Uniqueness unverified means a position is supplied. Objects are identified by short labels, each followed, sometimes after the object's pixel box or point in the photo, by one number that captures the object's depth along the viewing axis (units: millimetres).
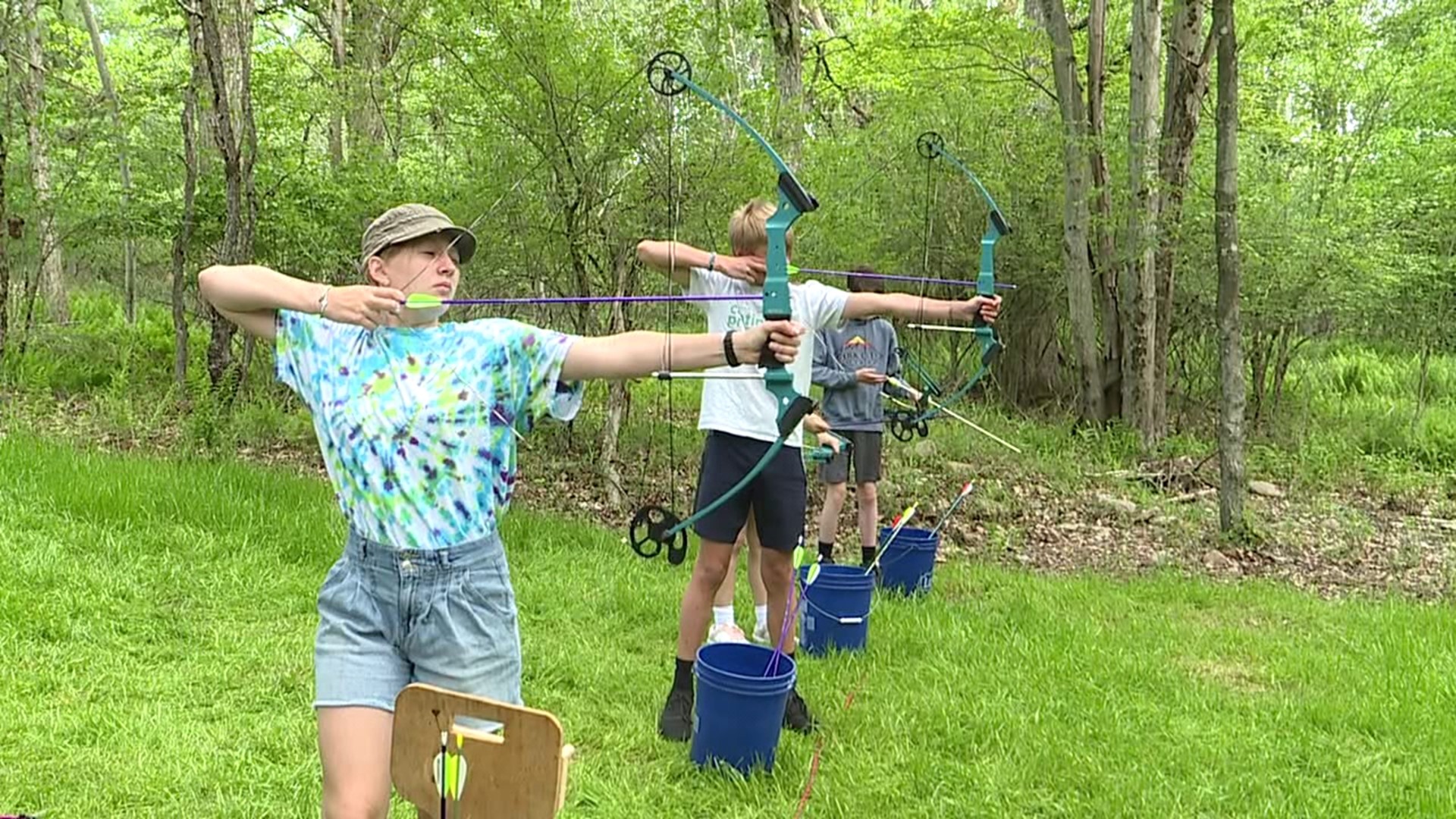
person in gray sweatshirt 4770
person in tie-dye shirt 1698
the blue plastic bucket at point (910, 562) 4699
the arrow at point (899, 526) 4164
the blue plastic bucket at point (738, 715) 2768
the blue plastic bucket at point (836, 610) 3738
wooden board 1396
